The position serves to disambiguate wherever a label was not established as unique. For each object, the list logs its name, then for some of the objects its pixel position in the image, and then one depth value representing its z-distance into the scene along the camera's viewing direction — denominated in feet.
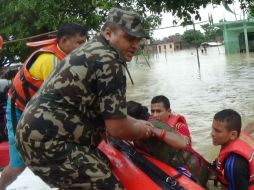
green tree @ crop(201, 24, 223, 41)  169.05
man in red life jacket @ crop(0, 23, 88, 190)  7.64
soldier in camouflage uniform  4.76
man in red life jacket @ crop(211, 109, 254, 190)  6.75
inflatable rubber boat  5.50
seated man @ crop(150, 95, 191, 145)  8.98
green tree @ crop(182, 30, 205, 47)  163.52
